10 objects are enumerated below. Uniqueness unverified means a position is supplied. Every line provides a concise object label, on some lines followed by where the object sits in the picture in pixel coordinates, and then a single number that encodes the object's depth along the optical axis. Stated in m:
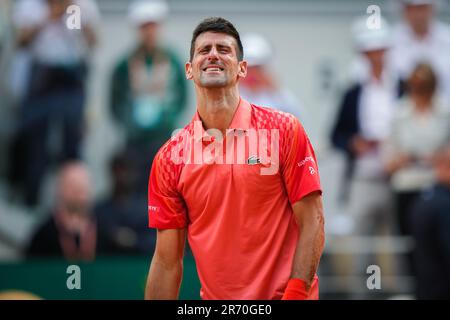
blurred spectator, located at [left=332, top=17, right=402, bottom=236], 16.34
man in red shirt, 8.12
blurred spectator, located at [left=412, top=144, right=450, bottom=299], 15.09
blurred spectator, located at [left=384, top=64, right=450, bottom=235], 16.48
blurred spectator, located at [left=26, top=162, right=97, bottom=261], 17.22
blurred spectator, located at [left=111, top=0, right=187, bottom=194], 16.30
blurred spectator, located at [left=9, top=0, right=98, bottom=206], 17.70
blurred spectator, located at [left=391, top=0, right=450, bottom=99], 17.50
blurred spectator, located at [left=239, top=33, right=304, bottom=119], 15.59
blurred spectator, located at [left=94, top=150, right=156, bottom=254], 17.08
